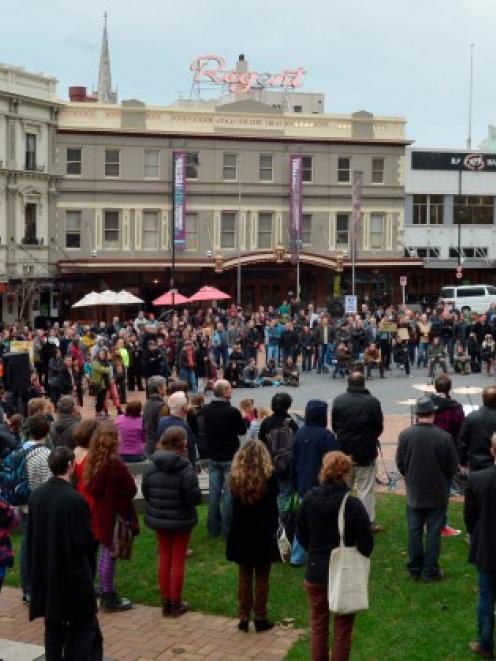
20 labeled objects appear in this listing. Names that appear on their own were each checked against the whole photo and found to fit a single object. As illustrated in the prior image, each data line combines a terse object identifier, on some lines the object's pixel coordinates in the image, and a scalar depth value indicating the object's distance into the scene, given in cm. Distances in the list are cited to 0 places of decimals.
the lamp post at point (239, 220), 4387
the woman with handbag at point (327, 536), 681
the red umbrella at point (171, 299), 3593
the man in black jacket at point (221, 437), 1048
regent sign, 5022
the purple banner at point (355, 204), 4456
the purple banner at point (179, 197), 4453
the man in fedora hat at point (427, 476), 902
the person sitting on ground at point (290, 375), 2575
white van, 4209
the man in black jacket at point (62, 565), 661
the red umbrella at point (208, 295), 3580
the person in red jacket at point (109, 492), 807
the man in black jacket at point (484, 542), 735
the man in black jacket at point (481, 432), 955
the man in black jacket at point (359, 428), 1038
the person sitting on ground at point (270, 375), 2608
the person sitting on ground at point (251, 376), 2561
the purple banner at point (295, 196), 4597
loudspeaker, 1892
